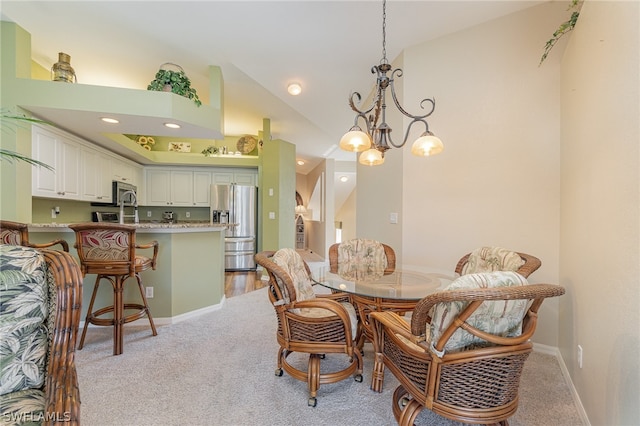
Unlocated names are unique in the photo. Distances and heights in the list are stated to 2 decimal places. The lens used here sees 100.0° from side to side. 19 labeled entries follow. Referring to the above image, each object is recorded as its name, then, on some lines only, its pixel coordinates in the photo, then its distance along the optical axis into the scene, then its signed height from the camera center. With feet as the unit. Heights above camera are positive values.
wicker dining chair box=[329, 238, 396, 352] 7.31 -1.43
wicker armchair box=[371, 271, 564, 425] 3.36 -1.83
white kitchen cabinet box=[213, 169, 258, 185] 18.93 +2.50
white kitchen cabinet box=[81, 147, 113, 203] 11.89 +1.66
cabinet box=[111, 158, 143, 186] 14.42 +2.32
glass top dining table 5.44 -1.63
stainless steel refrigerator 17.72 -0.29
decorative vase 8.68 +4.60
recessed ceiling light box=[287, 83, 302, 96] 11.68 +5.46
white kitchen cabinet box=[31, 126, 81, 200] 9.16 +1.79
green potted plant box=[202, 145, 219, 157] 17.95 +4.06
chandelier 5.60 +1.60
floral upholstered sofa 3.00 -1.35
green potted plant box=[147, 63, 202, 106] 9.20 +4.52
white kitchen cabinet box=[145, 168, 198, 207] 18.20 +1.66
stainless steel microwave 14.06 +1.06
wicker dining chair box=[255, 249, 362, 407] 5.26 -2.38
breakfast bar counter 8.86 -2.08
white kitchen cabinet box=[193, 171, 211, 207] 18.72 +1.61
